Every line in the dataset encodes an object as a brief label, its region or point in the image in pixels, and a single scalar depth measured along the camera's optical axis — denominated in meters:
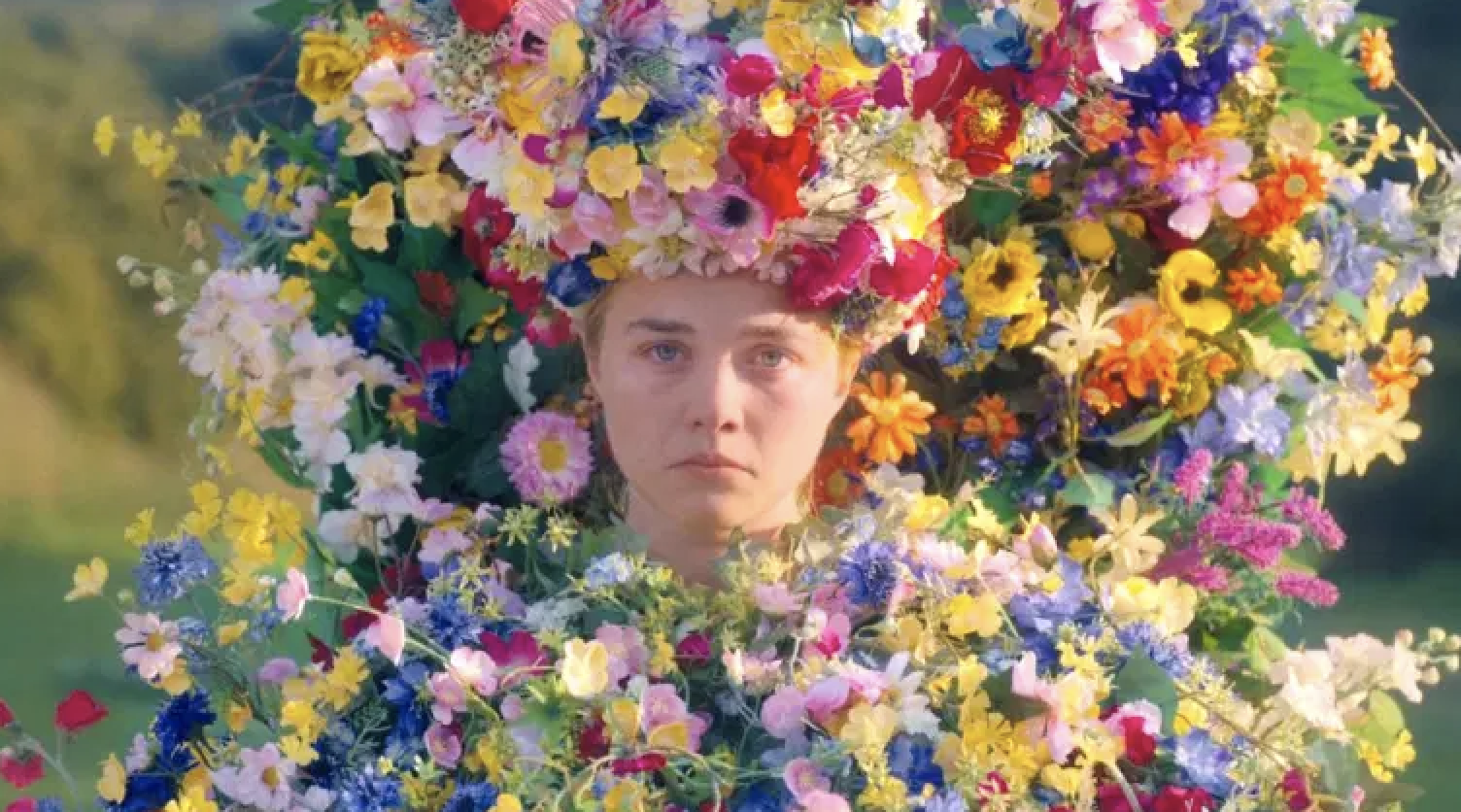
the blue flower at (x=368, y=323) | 2.64
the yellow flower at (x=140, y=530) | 2.29
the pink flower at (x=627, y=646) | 2.13
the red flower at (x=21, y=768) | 2.13
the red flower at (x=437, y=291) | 2.66
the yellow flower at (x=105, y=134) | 2.72
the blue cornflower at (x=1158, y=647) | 2.12
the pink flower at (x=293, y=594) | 1.94
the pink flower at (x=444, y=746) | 2.09
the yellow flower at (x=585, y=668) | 2.02
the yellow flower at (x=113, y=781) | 2.14
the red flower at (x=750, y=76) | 2.08
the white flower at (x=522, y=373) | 2.60
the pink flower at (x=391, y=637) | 1.97
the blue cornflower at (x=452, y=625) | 2.20
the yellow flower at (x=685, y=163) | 2.11
